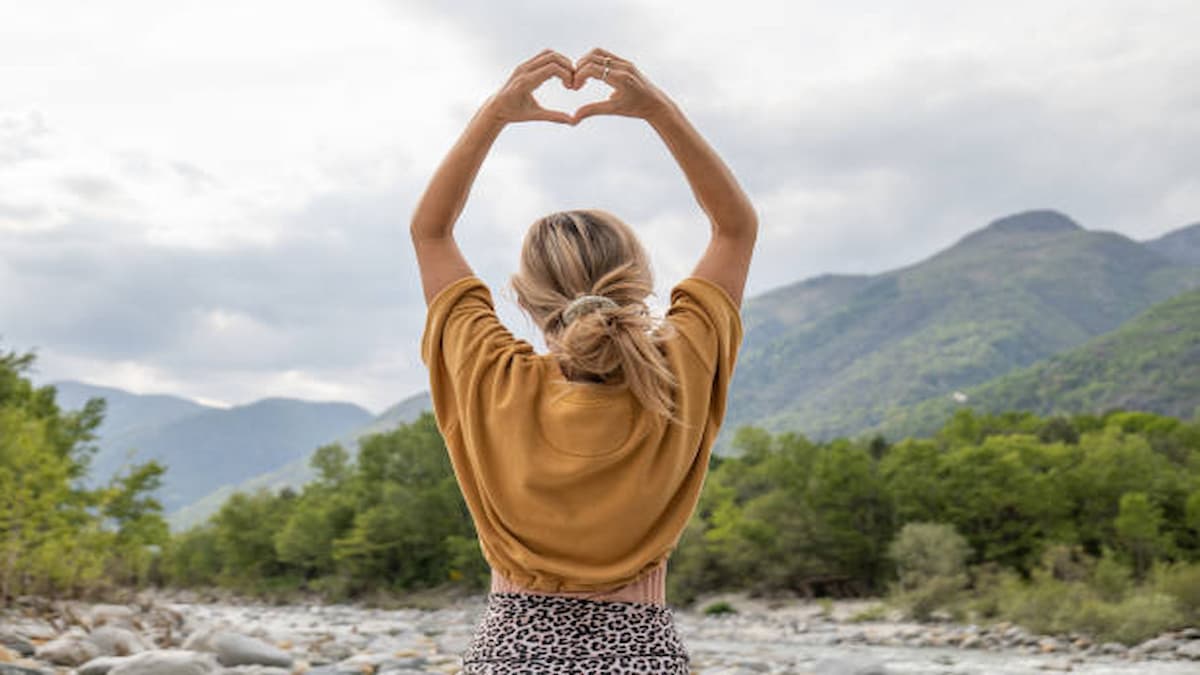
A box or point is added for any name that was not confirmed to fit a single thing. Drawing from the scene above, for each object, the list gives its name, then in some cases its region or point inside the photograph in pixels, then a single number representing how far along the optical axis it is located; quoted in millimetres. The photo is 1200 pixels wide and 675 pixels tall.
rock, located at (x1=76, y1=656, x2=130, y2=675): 7883
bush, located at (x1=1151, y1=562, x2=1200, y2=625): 21297
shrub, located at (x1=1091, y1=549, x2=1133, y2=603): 24656
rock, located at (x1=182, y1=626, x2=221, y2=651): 10604
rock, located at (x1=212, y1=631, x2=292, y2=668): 10203
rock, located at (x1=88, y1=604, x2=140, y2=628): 12227
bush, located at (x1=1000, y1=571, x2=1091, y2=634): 21641
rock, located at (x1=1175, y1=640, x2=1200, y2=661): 17656
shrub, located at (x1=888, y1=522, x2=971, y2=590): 29203
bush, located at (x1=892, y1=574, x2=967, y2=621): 26891
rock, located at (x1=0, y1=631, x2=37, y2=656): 8977
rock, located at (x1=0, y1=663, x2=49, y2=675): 7074
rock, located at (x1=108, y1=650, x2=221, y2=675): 7715
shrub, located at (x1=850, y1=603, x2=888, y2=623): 27844
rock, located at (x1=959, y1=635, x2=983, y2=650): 21078
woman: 1914
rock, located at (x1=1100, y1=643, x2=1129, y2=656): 18698
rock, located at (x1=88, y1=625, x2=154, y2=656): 9508
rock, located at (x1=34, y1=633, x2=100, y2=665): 8633
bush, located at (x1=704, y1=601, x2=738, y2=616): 33625
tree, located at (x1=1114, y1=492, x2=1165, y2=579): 29656
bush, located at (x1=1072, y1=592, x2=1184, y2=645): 19766
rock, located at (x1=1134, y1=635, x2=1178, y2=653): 18583
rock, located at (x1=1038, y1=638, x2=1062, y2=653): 19536
